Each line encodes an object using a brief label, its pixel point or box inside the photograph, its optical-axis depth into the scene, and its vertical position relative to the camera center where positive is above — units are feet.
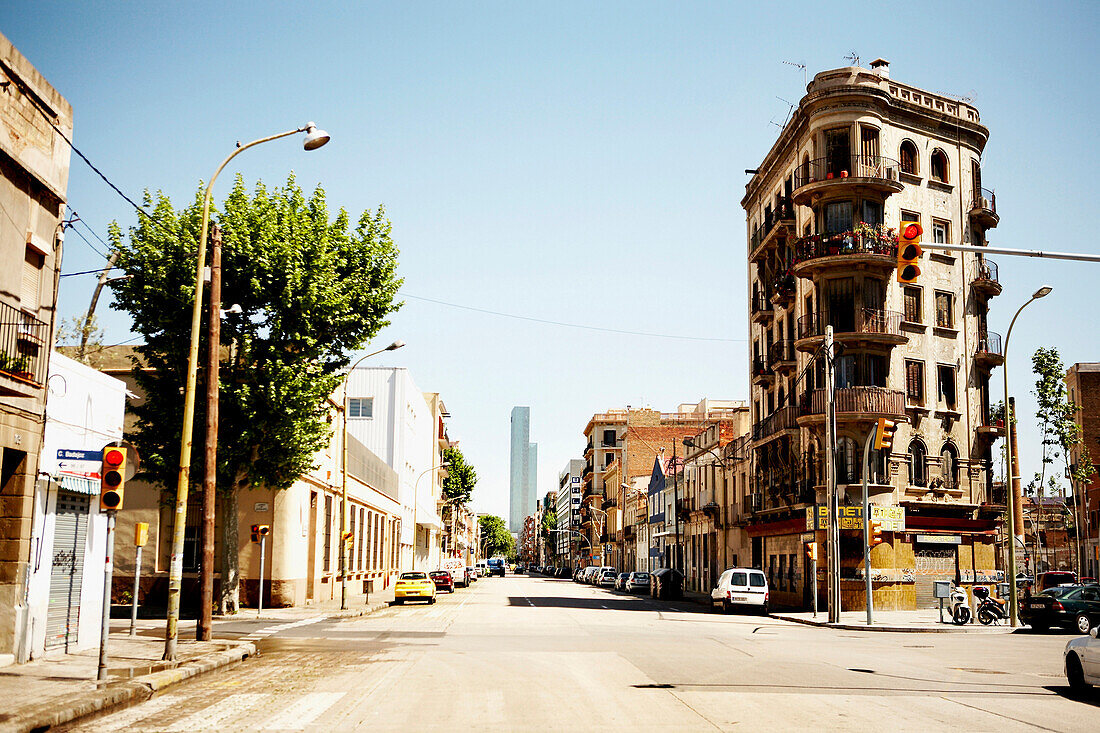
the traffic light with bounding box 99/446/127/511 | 45.78 +1.46
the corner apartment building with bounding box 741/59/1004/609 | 135.85 +27.39
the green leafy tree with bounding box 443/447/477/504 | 347.56 +13.17
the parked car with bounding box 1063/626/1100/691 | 45.27 -6.42
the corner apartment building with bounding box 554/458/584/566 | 556.68 +3.38
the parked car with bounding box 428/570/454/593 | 203.62 -13.30
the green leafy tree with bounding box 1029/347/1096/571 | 165.35 +19.75
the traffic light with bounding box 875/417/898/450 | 90.22 +7.99
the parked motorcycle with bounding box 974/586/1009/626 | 108.88 -9.58
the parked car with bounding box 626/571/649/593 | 213.25 -14.14
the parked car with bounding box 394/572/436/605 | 149.48 -11.26
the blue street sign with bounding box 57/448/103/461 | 48.98 +2.68
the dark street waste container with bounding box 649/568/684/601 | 186.09 -12.45
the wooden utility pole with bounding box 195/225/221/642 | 65.98 +2.46
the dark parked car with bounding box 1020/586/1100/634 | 100.68 -8.72
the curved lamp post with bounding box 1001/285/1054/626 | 102.73 +2.55
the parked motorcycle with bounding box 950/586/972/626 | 107.96 -9.39
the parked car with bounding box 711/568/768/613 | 130.41 -9.41
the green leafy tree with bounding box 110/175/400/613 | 92.79 +18.75
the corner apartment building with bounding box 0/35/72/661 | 49.85 +11.43
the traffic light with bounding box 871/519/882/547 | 109.15 -1.07
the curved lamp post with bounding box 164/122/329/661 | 54.95 +3.92
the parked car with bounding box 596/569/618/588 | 278.95 -17.12
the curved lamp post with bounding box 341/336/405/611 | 120.26 +2.10
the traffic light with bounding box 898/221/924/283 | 51.03 +13.78
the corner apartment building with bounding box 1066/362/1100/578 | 260.62 +22.45
